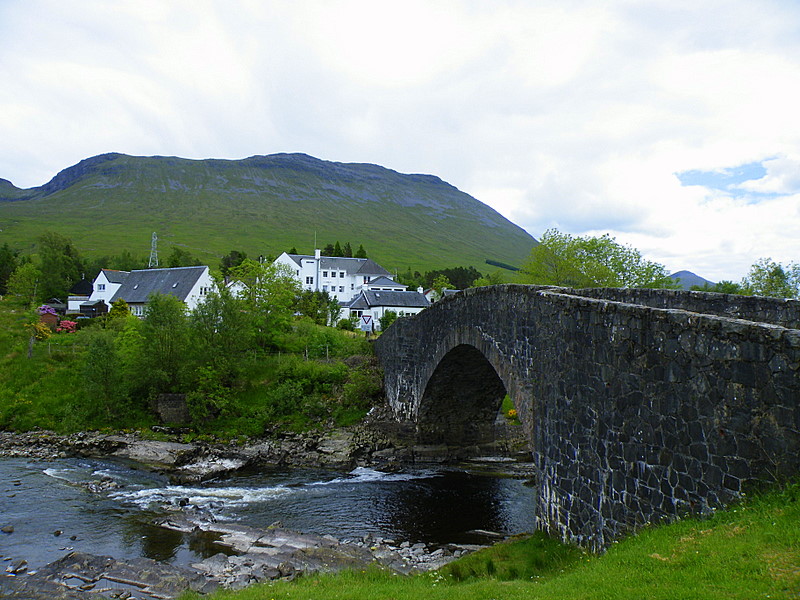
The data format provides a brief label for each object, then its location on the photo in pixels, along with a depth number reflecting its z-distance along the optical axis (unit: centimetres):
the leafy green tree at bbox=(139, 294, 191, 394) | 3422
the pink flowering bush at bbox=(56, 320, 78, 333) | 5075
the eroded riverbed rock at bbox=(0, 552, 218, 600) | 1324
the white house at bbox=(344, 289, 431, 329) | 6812
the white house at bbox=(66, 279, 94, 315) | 7000
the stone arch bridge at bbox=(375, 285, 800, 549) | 709
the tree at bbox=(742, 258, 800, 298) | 3528
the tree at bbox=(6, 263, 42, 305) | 6606
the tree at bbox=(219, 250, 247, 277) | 9116
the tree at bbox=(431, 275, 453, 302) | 8735
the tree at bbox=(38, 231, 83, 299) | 7338
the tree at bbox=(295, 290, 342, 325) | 5838
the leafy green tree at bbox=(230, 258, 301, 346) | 4391
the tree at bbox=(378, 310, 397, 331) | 6038
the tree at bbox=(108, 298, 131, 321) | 5165
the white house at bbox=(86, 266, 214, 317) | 6091
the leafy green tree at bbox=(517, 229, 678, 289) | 3991
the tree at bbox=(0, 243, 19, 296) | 7756
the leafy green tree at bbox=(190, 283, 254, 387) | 3506
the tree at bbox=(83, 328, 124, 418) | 3256
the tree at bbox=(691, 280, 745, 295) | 3744
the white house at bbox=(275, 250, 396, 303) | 8238
